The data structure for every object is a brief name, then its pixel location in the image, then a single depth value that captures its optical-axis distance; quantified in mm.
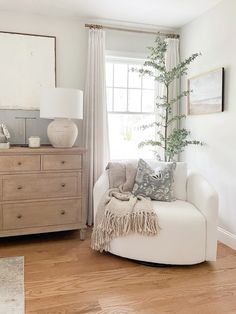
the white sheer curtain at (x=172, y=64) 3916
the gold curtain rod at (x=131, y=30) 3583
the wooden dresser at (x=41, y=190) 2924
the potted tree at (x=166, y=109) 3400
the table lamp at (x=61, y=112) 2984
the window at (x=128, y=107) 3900
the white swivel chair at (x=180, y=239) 2531
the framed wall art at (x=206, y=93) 3156
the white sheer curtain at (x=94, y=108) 3600
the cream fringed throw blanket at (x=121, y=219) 2549
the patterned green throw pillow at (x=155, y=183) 2887
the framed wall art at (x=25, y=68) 3367
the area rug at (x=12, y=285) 1960
